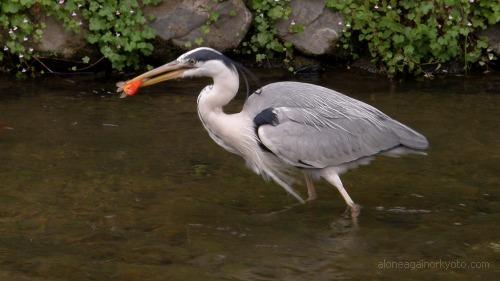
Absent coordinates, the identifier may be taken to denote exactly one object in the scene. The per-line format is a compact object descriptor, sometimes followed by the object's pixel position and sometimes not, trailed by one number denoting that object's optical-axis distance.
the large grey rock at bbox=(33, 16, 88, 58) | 17.72
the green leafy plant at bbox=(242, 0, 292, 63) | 17.87
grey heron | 12.02
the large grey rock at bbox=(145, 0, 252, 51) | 17.80
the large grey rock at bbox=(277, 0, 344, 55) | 18.03
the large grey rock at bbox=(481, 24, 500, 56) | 18.23
